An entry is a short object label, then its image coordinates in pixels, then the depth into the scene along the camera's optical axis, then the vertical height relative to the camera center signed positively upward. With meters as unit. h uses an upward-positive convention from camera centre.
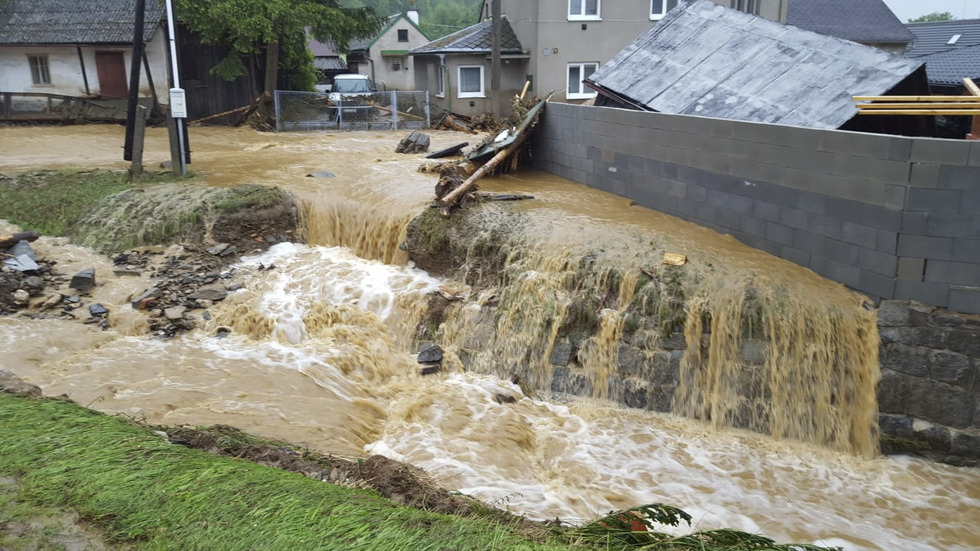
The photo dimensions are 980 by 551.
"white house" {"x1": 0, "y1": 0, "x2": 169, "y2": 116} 23.06 +1.74
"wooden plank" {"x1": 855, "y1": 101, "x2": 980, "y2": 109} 8.70 -0.09
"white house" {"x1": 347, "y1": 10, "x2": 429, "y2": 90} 44.09 +2.78
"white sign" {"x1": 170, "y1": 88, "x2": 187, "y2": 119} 13.15 +0.00
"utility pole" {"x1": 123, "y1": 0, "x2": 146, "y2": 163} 13.28 +0.47
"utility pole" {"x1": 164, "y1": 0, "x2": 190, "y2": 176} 13.11 -0.19
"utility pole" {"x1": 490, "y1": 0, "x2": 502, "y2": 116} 23.17 +1.52
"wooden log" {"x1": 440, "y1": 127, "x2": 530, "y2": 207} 11.22 -1.17
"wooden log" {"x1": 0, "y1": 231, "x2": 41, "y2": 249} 10.50 -1.93
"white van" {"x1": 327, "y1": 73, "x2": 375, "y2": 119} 22.88 +0.22
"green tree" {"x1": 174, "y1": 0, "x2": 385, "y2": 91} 21.38 +2.34
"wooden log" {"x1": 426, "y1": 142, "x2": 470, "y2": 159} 16.55 -1.13
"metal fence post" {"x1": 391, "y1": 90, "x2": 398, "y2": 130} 23.19 -0.34
